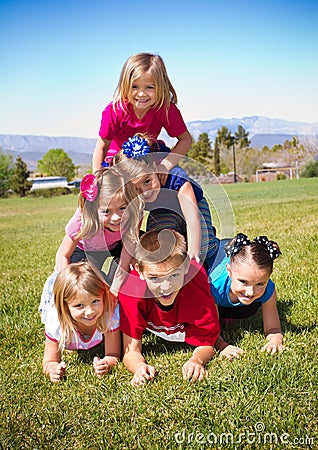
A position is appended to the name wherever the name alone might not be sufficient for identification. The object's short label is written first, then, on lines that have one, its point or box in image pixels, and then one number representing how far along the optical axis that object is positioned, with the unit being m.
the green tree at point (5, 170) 46.59
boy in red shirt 3.44
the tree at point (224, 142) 76.94
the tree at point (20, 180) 45.97
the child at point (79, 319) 3.45
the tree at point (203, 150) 67.68
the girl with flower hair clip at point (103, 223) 3.84
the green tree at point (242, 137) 90.34
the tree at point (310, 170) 41.38
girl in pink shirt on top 4.23
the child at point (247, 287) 3.51
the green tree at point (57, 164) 79.12
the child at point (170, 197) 3.91
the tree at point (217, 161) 57.70
